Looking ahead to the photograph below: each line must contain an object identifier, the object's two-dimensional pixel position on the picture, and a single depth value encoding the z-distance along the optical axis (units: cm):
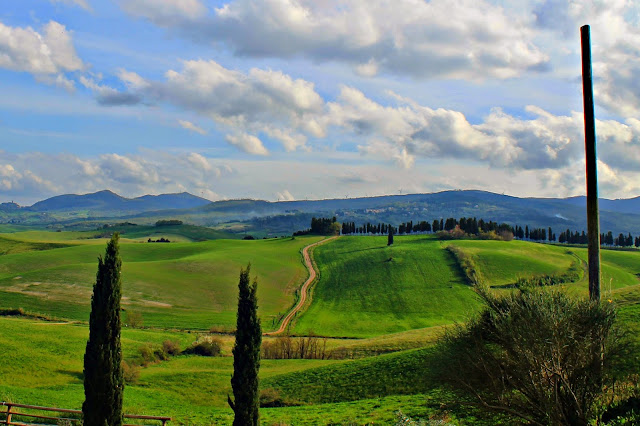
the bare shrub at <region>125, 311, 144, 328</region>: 7414
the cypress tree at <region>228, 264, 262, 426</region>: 2552
